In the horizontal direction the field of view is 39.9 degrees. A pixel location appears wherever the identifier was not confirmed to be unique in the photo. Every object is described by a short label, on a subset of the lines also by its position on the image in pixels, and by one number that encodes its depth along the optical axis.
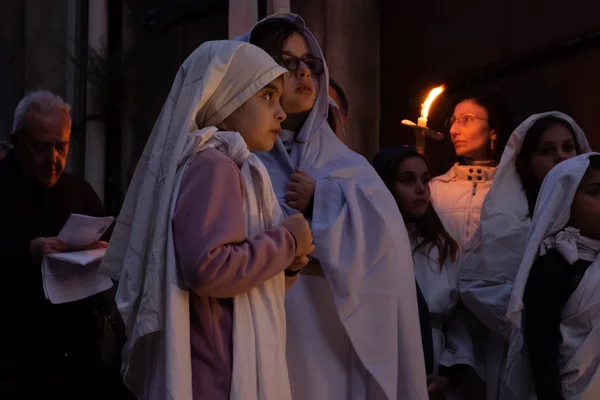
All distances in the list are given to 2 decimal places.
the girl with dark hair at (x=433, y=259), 3.62
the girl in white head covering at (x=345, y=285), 2.81
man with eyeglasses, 3.74
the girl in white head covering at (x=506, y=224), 3.59
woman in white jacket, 4.20
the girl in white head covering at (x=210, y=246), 2.16
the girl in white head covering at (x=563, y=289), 3.11
